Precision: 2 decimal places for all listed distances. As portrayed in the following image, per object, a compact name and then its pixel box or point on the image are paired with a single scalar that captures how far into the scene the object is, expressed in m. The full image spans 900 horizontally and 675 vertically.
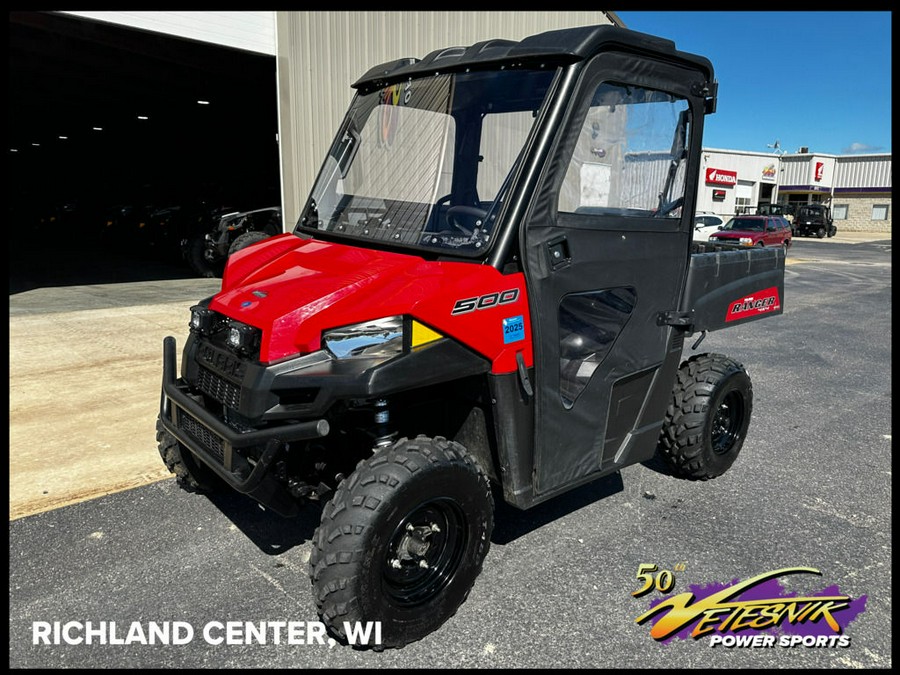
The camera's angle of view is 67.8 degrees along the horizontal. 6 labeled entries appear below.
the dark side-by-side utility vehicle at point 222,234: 12.79
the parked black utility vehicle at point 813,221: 38.12
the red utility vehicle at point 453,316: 2.52
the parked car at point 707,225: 26.03
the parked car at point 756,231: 23.28
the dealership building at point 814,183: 47.59
